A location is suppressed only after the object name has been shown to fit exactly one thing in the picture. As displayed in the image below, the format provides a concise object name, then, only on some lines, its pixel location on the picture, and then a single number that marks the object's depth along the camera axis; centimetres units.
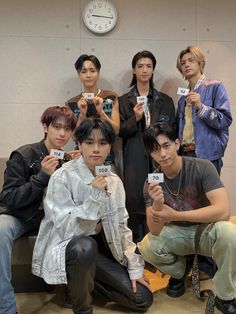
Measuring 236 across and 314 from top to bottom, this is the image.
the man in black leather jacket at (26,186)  186
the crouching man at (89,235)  177
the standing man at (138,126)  285
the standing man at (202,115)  261
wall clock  326
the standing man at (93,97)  275
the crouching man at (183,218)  183
